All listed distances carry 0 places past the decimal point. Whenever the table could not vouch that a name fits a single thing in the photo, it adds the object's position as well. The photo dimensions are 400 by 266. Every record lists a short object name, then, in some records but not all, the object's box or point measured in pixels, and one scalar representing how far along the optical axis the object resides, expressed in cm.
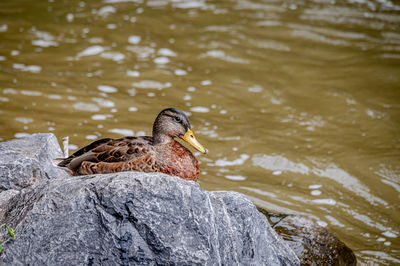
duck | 784
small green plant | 599
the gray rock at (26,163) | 805
